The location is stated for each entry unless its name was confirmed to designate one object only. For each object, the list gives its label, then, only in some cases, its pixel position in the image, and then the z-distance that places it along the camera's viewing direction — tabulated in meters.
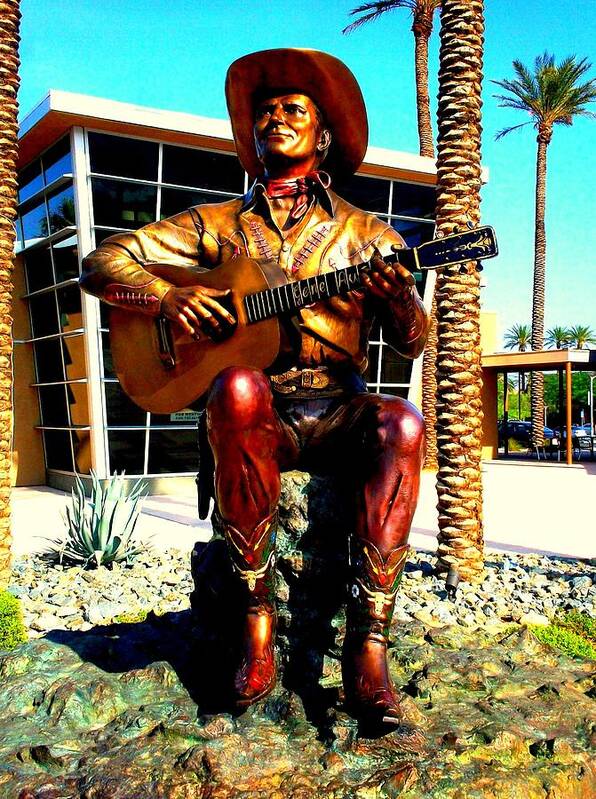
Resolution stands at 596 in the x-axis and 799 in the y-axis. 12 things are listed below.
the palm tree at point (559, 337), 52.34
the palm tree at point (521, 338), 56.19
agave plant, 7.54
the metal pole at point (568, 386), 20.80
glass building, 13.59
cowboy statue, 2.45
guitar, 2.43
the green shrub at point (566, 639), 5.00
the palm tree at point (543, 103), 26.31
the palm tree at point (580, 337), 51.62
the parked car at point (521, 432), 32.33
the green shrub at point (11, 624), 5.01
